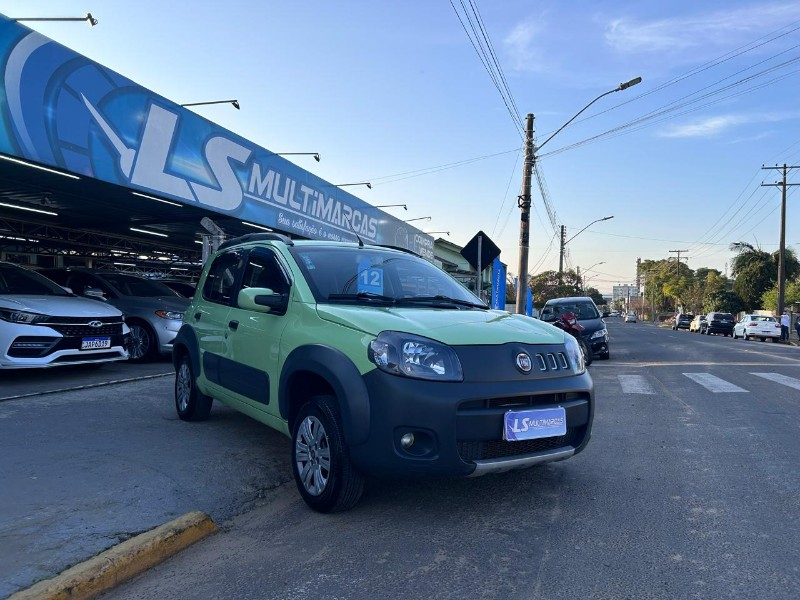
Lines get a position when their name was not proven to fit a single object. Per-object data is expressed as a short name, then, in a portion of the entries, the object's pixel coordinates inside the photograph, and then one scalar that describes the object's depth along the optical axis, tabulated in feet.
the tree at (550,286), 144.36
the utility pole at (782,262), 121.80
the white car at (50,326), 24.45
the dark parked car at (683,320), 176.96
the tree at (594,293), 322.57
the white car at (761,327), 106.93
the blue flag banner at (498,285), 59.67
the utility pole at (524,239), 55.42
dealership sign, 24.70
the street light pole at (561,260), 133.69
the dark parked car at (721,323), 128.36
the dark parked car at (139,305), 33.55
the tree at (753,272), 171.12
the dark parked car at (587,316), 48.85
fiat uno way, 11.18
